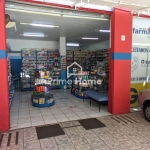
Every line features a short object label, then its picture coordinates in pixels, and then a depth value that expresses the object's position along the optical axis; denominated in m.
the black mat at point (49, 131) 3.26
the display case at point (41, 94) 5.46
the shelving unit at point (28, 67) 8.79
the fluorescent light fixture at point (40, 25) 5.73
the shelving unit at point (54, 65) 9.21
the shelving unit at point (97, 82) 6.34
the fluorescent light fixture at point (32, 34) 7.91
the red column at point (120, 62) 4.37
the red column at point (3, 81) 3.33
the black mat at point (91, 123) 3.71
